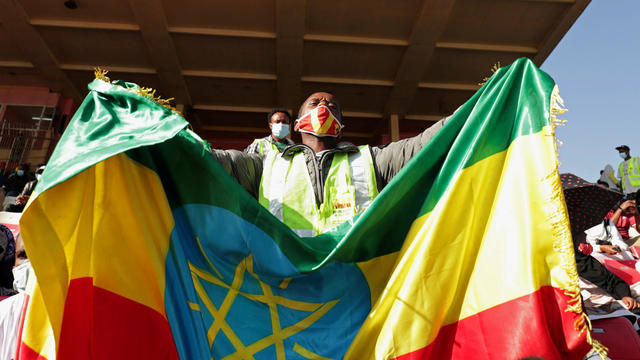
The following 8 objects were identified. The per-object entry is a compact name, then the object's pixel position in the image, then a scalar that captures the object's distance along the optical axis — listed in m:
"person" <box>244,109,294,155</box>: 4.79
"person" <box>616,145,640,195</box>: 8.73
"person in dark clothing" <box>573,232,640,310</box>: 3.11
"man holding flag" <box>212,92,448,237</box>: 2.12
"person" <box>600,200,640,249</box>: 6.35
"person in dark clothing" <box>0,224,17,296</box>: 3.49
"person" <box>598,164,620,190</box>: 9.31
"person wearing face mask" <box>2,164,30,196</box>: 8.64
